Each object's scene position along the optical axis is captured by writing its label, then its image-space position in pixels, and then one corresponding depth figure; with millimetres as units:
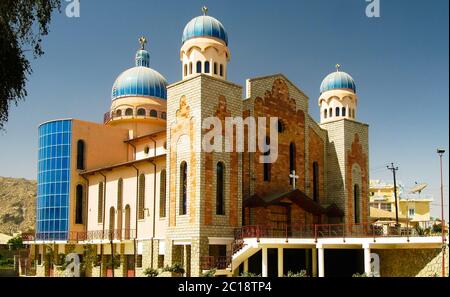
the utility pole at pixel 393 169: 56450
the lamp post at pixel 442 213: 27438
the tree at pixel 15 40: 18578
